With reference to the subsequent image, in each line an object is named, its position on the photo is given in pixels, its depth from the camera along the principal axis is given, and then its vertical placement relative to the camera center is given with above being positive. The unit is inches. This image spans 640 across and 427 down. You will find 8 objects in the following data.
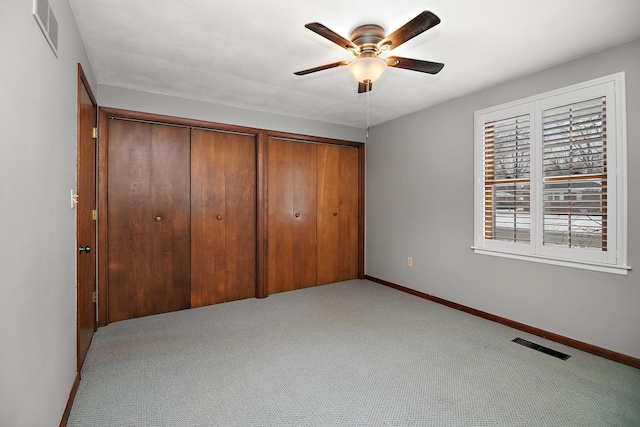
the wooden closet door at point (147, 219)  133.2 -4.5
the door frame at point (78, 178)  85.7 +8.3
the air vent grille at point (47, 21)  53.0 +33.3
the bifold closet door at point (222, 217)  150.3 -3.9
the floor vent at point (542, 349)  102.5 -46.4
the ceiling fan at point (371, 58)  85.8 +42.0
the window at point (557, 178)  99.3 +11.0
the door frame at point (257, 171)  127.6 +16.1
